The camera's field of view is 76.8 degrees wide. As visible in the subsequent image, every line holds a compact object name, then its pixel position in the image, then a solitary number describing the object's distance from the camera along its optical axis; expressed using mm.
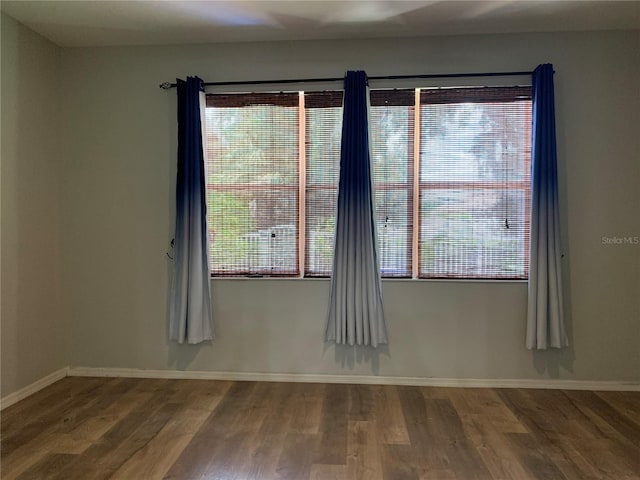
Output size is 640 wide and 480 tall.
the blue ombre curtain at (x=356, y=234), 3146
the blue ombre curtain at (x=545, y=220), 3021
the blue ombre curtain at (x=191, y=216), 3234
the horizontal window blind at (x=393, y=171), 3250
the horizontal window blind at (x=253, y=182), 3334
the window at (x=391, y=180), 3203
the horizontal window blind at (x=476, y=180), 3188
